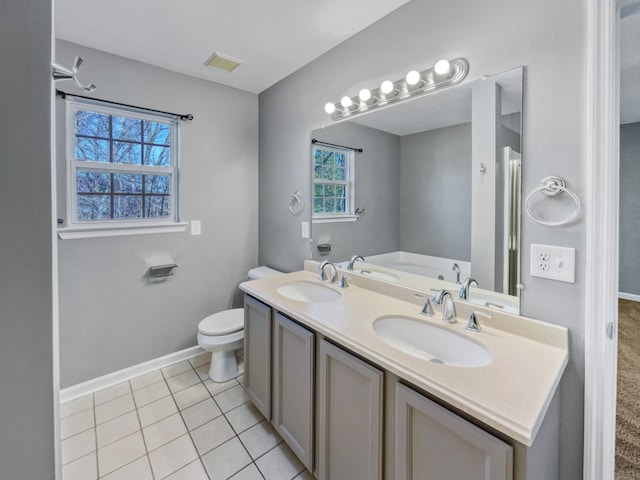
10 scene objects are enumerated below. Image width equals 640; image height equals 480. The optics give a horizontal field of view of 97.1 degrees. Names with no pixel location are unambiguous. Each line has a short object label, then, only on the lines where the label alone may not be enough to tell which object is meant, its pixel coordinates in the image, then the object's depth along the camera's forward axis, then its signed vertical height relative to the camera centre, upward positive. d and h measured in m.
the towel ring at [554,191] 1.05 +0.18
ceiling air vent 2.12 +1.37
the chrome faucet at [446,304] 1.29 -0.31
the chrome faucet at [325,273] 2.01 -0.26
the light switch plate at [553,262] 1.07 -0.10
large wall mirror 1.25 +0.27
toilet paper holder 2.33 -0.27
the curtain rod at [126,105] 1.89 +1.00
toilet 2.15 -0.79
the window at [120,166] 2.03 +0.55
